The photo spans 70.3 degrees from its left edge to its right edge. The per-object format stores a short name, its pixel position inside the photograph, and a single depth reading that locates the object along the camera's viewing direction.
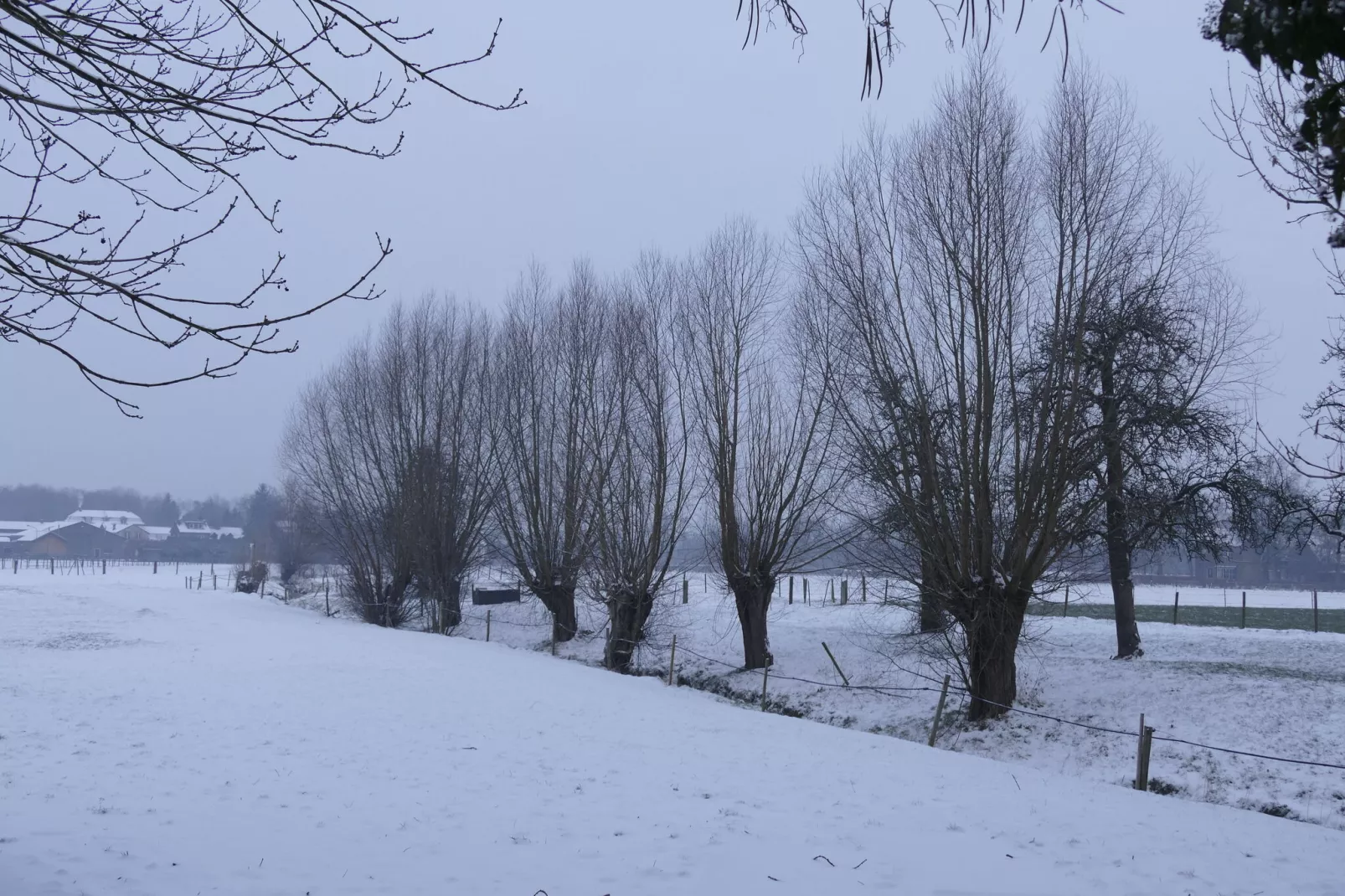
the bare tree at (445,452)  31.52
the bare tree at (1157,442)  17.81
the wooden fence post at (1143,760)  11.59
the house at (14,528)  120.44
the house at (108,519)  119.69
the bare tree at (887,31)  2.55
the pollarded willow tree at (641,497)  23.39
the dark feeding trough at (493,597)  39.25
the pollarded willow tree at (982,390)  14.64
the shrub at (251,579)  57.44
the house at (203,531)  128.38
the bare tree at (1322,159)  2.36
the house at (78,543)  106.25
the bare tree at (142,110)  3.95
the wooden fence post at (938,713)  14.25
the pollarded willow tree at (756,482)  21.73
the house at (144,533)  119.31
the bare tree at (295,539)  47.16
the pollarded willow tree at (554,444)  25.91
